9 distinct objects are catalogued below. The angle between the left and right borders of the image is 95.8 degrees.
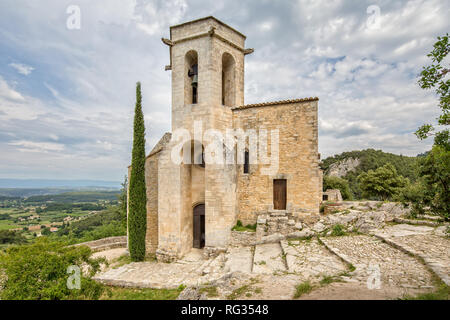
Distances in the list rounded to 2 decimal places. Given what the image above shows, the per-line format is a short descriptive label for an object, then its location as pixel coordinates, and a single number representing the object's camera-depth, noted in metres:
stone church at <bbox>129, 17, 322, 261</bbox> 10.00
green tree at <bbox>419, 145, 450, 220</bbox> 3.25
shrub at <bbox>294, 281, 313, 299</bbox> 4.09
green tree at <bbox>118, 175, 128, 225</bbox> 19.44
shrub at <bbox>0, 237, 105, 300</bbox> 5.20
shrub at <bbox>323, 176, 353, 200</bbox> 26.84
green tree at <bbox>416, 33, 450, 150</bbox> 3.25
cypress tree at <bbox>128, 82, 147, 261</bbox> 10.88
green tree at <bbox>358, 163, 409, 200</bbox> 21.11
